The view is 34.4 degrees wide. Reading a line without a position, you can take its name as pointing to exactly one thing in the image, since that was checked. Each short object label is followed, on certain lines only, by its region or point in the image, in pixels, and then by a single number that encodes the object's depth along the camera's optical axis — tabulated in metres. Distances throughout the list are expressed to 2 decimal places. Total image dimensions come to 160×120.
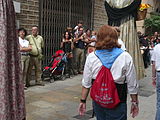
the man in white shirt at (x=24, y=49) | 7.48
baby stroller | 8.88
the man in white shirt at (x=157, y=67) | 4.53
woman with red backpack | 3.11
